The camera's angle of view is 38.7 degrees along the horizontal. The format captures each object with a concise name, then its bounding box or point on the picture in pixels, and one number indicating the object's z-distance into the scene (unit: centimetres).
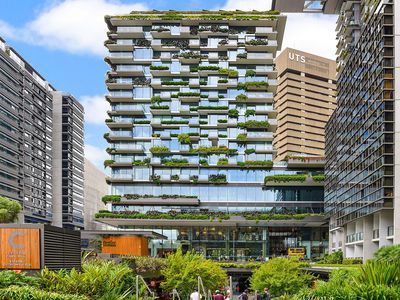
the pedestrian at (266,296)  2848
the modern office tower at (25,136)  10756
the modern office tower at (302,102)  14650
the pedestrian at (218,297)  2658
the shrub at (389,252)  3855
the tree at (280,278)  4356
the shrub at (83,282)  1639
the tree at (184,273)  3647
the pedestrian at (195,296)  2498
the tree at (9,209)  6335
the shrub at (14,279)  1425
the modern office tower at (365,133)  4878
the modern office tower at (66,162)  14075
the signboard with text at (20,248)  1906
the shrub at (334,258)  6694
